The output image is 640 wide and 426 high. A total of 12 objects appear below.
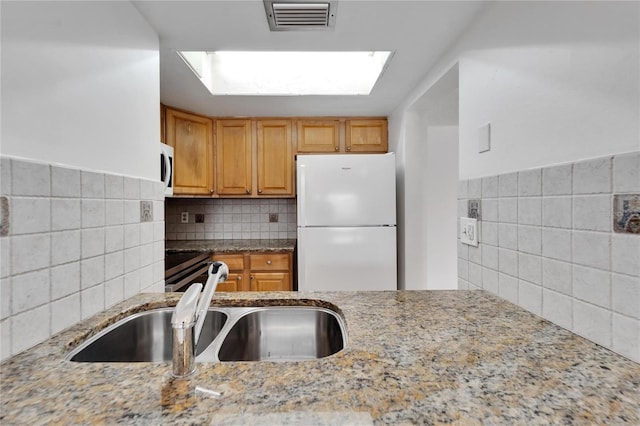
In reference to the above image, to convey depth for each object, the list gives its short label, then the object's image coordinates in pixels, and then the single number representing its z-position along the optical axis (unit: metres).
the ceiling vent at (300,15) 1.22
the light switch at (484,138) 1.21
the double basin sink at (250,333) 1.00
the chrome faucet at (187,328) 0.58
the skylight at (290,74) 2.21
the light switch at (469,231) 1.29
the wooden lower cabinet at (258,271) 2.52
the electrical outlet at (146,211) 1.25
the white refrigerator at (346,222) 2.27
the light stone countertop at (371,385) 0.47
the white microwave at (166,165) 1.96
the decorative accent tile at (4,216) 0.67
